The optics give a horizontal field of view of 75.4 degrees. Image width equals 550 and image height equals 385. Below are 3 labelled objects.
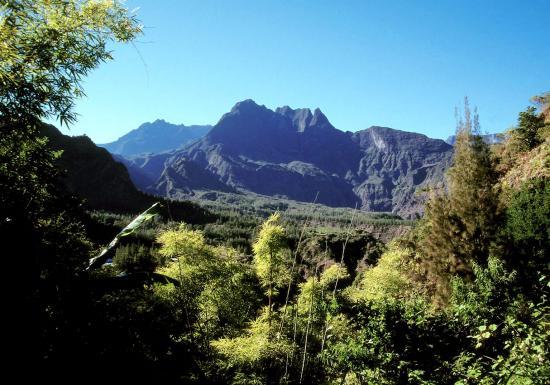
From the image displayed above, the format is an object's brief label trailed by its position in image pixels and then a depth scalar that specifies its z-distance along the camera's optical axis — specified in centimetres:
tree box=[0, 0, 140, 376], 493
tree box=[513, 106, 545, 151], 2139
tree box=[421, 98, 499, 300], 1441
